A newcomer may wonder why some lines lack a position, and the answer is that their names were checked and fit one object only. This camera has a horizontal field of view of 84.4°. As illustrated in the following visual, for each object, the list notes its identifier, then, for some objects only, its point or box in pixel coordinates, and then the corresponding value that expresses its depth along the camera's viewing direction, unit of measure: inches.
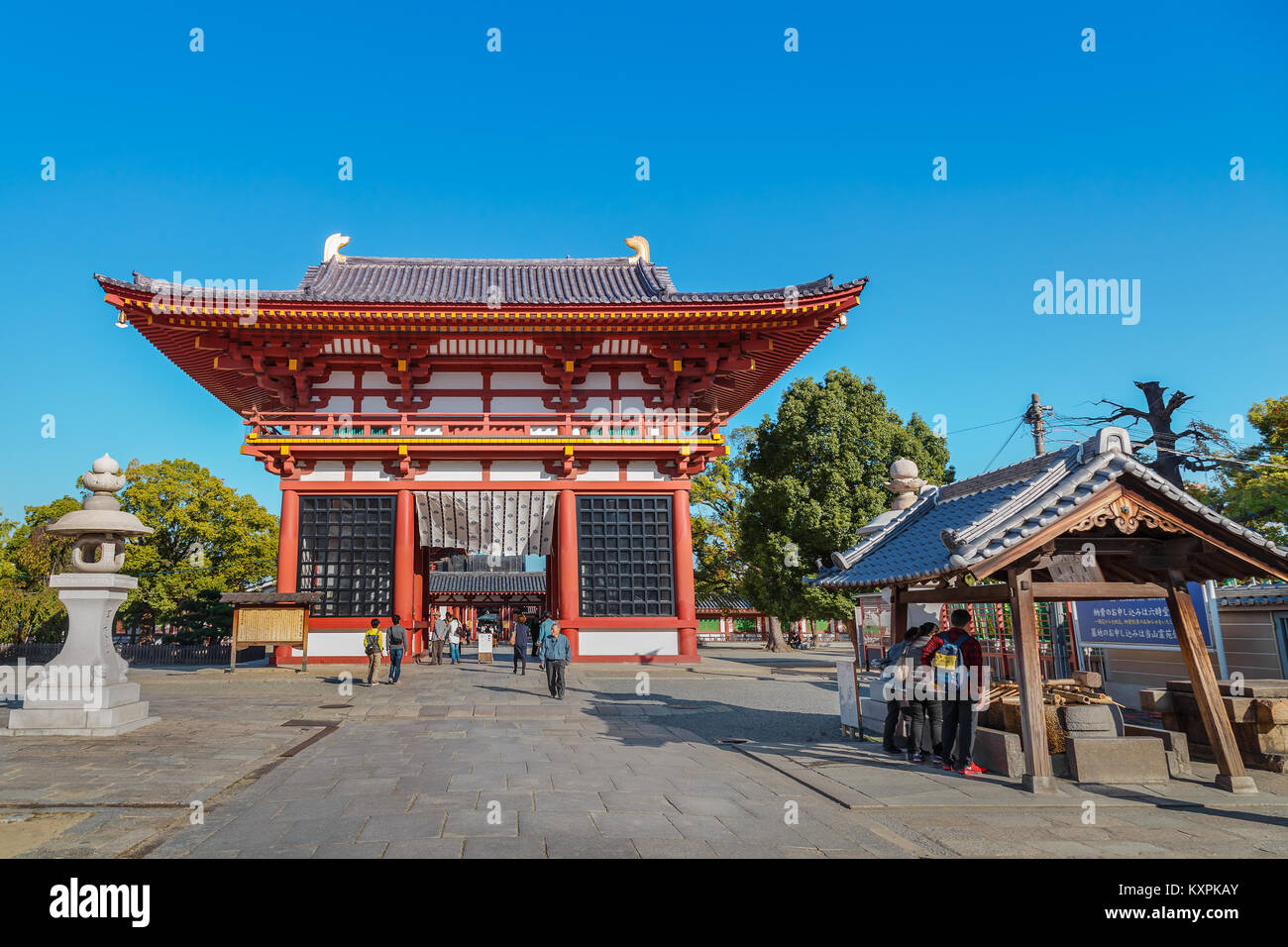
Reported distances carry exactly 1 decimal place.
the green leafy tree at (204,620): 1019.9
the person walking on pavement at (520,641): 692.7
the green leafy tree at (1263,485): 797.2
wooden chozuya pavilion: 247.6
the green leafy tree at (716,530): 1445.6
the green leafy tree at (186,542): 1075.9
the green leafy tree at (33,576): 896.9
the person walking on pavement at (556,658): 525.9
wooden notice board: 659.4
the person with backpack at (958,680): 288.0
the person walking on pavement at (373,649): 595.5
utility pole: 838.5
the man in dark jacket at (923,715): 304.2
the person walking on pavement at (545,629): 551.5
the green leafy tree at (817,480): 943.7
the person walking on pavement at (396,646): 607.8
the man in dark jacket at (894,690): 314.7
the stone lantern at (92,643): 370.6
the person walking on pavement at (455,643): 889.6
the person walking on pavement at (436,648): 836.0
